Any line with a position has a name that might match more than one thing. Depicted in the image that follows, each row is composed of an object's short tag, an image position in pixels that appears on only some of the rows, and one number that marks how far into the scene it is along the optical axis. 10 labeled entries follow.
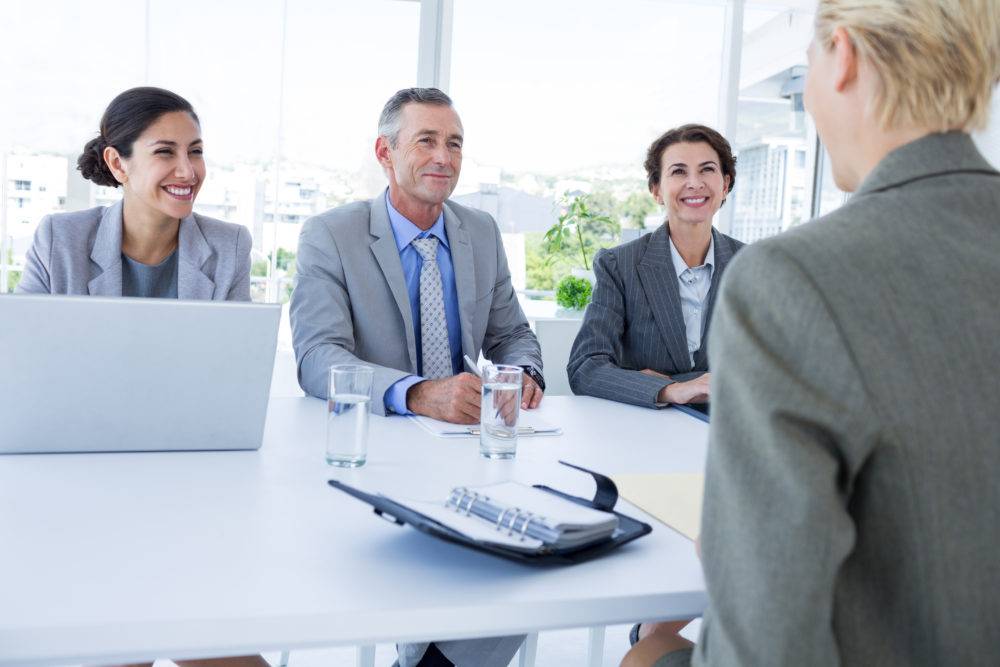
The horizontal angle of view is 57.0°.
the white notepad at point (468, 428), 1.88
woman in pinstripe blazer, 2.61
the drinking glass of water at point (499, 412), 1.68
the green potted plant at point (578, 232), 5.11
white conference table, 0.94
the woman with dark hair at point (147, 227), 2.47
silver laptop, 1.46
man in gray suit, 2.34
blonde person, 0.81
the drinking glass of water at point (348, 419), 1.57
